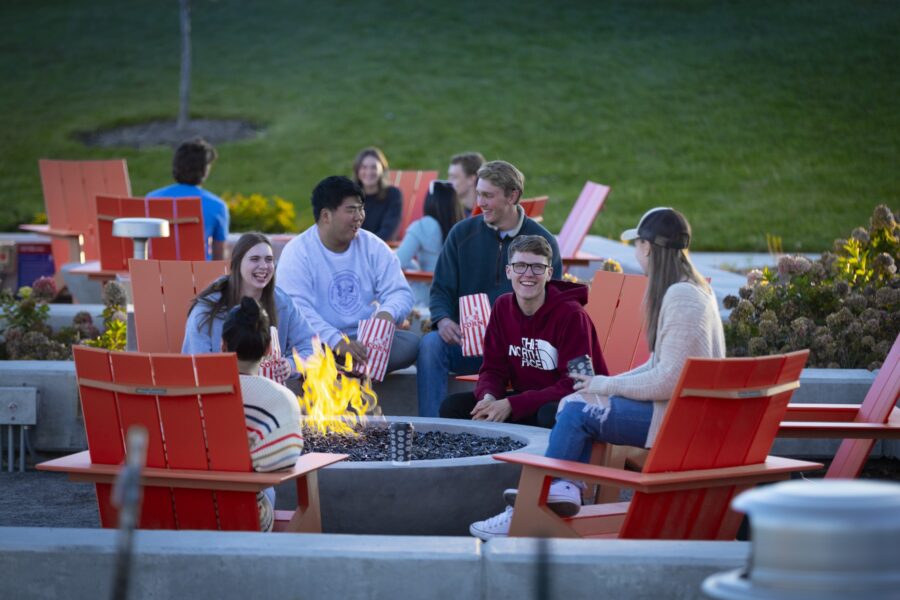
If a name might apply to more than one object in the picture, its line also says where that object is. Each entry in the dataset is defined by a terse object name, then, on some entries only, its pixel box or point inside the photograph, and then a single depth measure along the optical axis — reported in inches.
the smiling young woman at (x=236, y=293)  462.6
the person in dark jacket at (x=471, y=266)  535.2
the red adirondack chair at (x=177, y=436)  327.9
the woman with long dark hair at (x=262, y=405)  336.5
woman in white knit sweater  356.2
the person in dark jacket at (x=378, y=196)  839.1
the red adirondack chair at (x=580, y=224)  794.8
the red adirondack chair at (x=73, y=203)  908.0
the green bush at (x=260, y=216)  1152.6
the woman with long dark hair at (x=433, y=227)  710.5
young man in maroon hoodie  453.7
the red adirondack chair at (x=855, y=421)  409.7
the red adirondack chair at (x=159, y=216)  704.4
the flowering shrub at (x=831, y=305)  558.6
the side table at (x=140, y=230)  595.5
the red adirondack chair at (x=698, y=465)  326.0
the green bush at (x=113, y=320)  573.9
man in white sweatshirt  538.3
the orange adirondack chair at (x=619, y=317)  514.0
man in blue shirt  735.7
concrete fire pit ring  392.8
